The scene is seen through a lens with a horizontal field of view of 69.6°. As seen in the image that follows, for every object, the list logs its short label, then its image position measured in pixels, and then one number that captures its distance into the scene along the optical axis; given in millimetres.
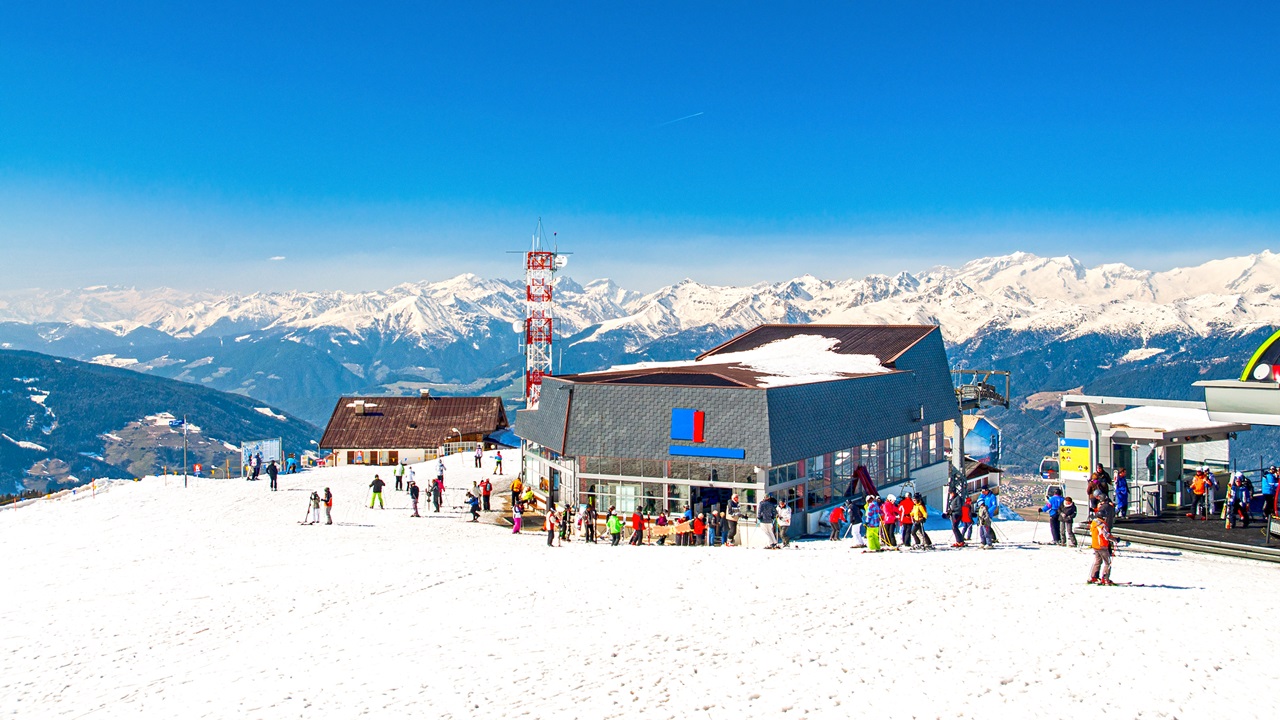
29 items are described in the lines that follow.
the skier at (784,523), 33000
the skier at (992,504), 34394
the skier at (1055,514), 30094
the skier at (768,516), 33312
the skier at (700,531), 33750
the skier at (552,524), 34188
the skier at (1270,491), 29564
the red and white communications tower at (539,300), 95875
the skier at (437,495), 42875
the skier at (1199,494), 31078
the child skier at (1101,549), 22172
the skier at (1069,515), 29125
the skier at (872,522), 29484
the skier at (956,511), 30078
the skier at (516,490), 41697
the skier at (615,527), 34156
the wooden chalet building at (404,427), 76688
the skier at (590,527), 35094
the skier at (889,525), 29920
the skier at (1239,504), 29594
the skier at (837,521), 34844
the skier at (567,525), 35969
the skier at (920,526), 29391
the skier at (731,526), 33875
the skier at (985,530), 29828
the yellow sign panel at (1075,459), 33469
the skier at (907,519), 29797
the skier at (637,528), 34094
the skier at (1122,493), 30547
